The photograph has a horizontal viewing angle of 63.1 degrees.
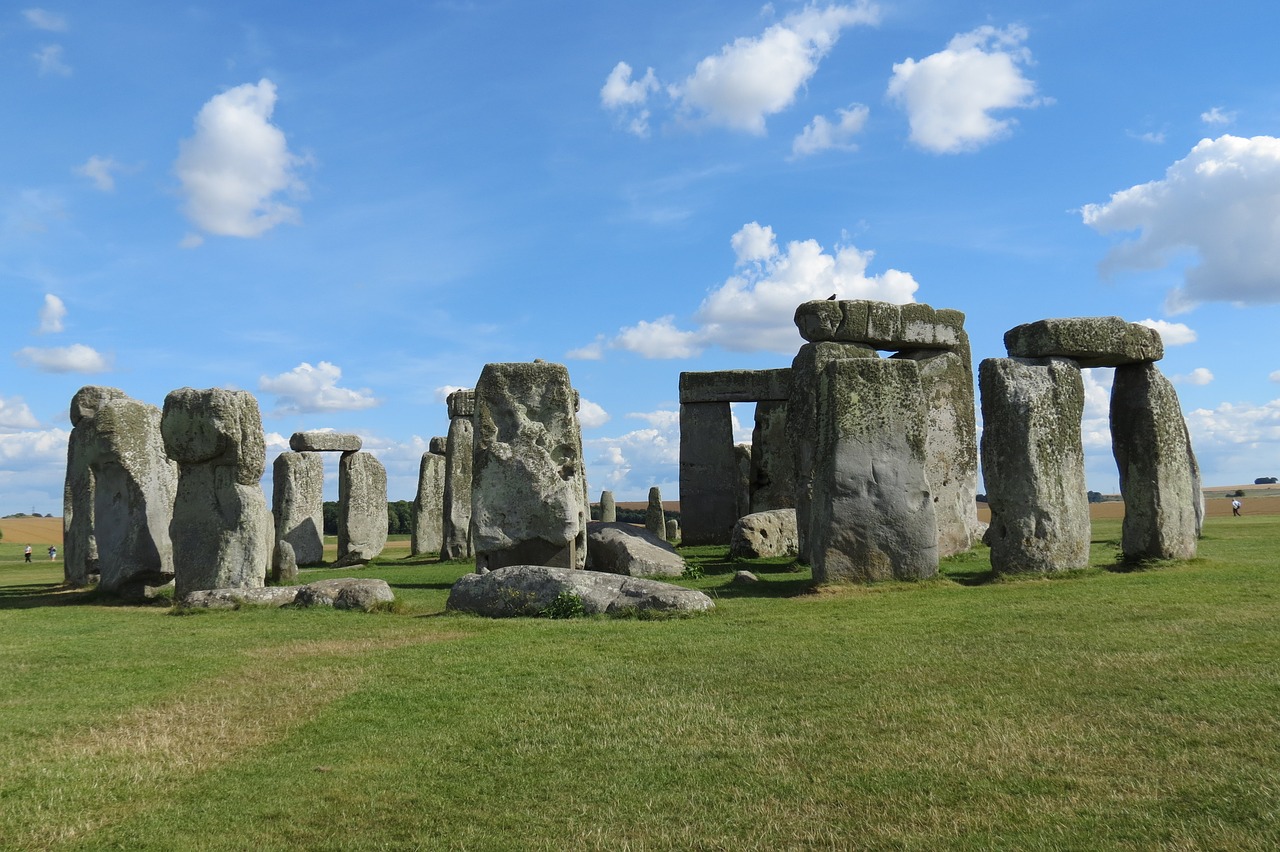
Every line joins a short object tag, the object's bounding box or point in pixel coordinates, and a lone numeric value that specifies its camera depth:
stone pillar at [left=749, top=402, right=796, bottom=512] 23.88
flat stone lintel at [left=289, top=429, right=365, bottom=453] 24.66
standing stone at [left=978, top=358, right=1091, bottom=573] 12.76
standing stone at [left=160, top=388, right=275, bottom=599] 13.30
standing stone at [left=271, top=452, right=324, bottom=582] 23.73
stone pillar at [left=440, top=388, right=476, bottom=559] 22.44
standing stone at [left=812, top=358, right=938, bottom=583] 12.40
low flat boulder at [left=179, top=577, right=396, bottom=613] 11.94
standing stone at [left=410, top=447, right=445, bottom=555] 25.66
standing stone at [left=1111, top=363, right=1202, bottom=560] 13.56
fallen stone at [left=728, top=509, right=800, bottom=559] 18.39
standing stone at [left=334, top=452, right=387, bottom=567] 23.42
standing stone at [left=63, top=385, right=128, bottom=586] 16.52
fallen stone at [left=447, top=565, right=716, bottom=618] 10.70
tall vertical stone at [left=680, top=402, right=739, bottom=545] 24.75
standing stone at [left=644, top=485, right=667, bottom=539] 30.52
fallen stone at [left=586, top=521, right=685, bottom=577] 15.38
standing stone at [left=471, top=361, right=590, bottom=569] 14.63
